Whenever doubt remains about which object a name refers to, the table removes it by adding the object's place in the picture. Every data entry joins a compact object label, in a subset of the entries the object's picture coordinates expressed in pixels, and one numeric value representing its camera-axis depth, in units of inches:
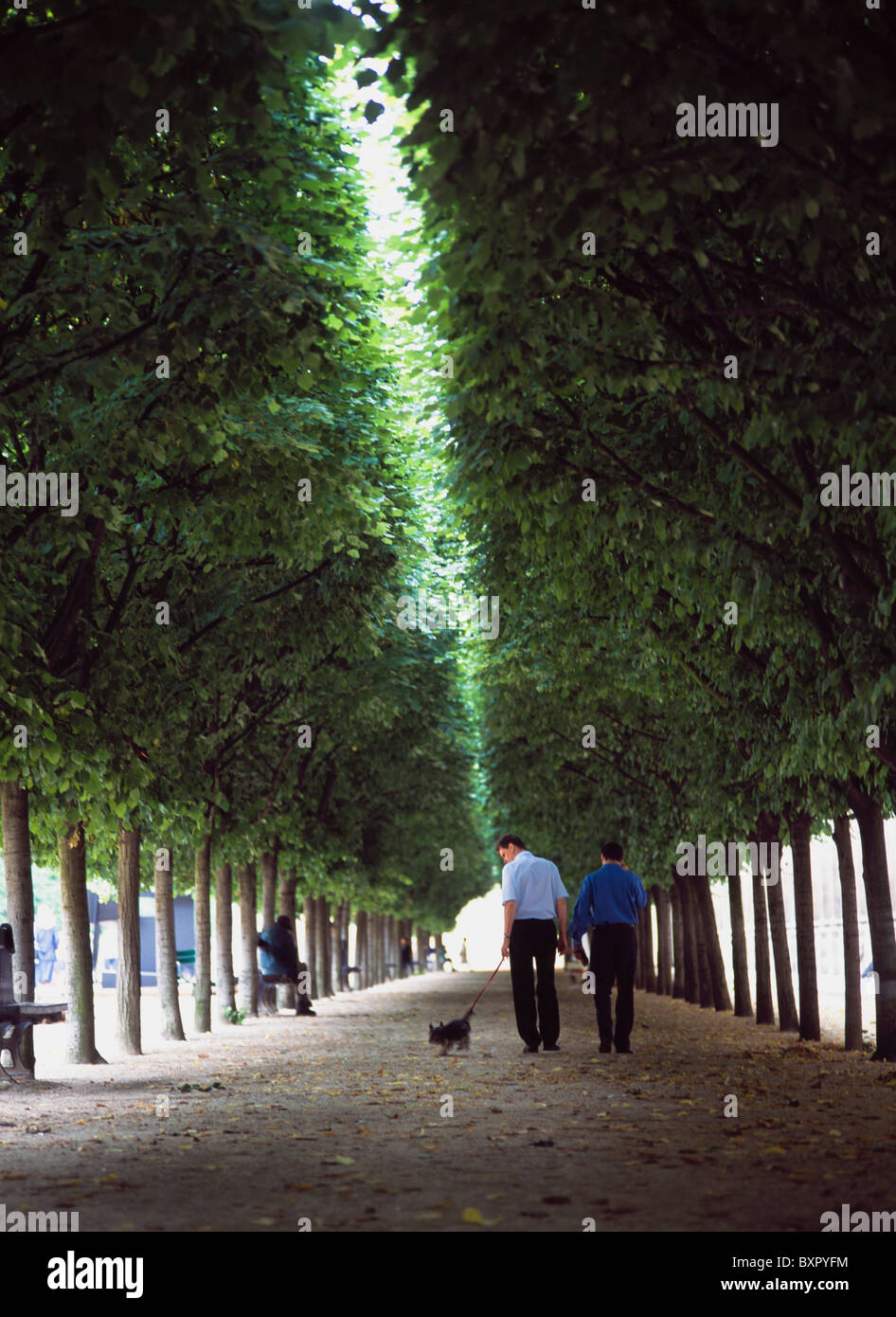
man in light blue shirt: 607.8
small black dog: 650.2
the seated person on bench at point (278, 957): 1124.5
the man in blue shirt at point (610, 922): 612.7
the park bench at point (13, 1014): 509.4
